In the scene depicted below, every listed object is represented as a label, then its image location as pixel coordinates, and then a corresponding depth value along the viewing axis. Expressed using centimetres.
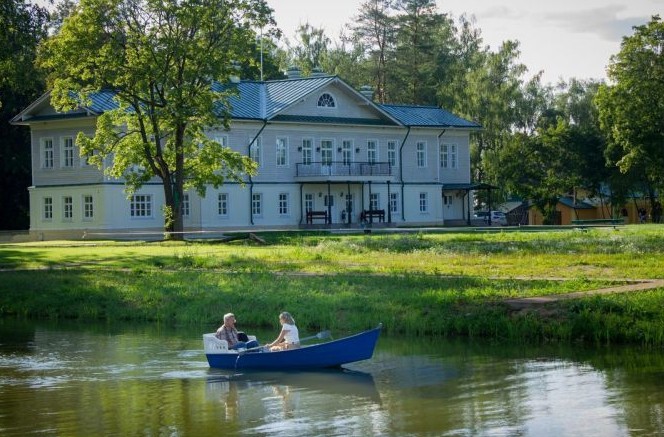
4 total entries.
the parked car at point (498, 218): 8454
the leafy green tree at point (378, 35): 9844
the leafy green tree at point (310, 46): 10988
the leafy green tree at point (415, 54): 9731
